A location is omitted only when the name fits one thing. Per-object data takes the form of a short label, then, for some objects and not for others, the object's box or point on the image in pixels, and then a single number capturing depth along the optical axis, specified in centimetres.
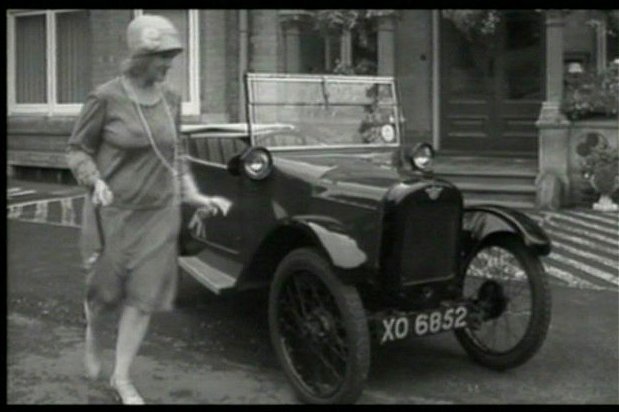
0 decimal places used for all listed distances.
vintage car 455
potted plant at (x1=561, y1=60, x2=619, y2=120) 1152
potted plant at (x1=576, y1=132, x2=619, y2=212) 1102
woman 419
